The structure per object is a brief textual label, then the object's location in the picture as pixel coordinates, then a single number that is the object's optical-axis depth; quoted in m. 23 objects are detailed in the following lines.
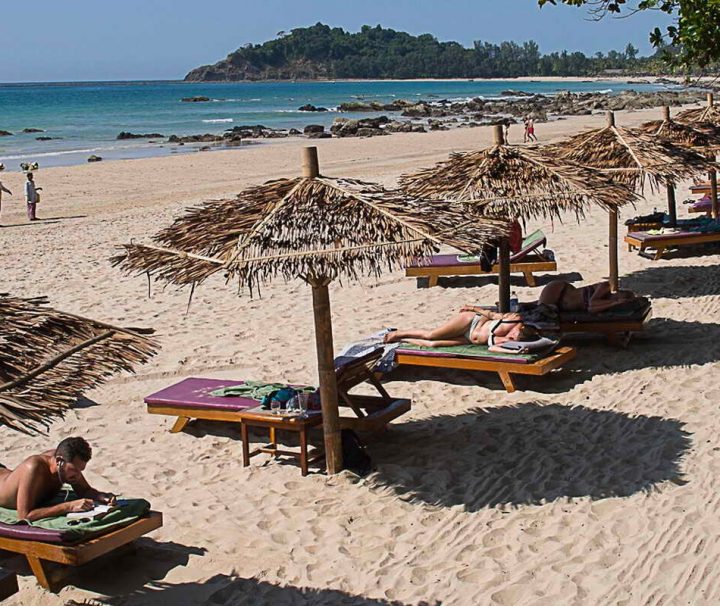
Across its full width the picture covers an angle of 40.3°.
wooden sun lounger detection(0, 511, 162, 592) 4.54
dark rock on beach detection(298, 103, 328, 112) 65.06
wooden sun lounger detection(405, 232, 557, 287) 11.04
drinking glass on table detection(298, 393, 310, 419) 6.27
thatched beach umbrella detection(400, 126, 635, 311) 7.85
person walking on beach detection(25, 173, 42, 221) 17.88
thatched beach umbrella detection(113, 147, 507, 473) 5.44
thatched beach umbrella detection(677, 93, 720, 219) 12.91
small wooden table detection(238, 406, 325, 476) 6.05
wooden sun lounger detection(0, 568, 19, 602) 3.88
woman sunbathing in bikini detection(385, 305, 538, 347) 7.71
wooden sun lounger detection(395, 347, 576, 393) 7.23
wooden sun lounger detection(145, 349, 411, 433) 6.39
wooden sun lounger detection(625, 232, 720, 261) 11.71
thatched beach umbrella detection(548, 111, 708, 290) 9.15
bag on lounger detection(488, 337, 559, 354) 7.43
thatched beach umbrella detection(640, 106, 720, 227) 11.29
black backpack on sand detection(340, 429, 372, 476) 6.08
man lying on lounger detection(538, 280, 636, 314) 8.51
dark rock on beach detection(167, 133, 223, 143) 39.47
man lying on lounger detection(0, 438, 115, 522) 4.77
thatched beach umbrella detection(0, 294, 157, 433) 3.72
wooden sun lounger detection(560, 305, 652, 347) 8.25
